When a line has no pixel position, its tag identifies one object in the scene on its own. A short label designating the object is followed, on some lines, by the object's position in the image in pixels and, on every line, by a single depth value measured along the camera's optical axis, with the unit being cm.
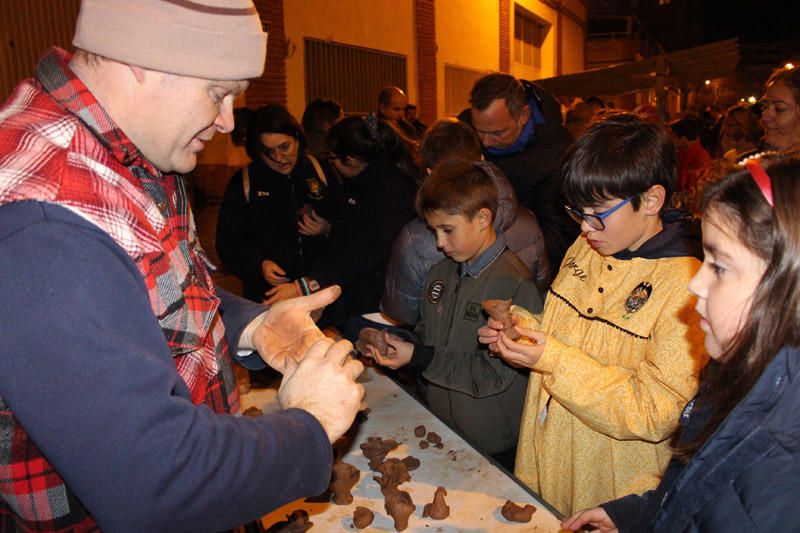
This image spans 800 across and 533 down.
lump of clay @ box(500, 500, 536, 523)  163
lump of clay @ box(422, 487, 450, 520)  170
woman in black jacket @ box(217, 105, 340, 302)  365
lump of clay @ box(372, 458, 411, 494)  187
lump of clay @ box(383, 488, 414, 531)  168
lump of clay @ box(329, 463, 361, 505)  181
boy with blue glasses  163
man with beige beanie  81
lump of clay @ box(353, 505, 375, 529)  169
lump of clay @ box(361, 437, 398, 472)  200
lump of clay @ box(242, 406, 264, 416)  240
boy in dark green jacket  228
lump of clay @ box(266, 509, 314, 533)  167
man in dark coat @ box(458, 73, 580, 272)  328
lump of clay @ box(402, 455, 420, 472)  196
